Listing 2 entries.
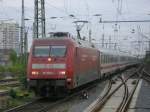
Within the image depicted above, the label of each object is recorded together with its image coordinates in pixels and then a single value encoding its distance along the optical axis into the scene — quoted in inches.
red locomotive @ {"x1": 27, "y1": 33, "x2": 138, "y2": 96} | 833.5
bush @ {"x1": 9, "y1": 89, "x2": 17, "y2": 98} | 892.6
